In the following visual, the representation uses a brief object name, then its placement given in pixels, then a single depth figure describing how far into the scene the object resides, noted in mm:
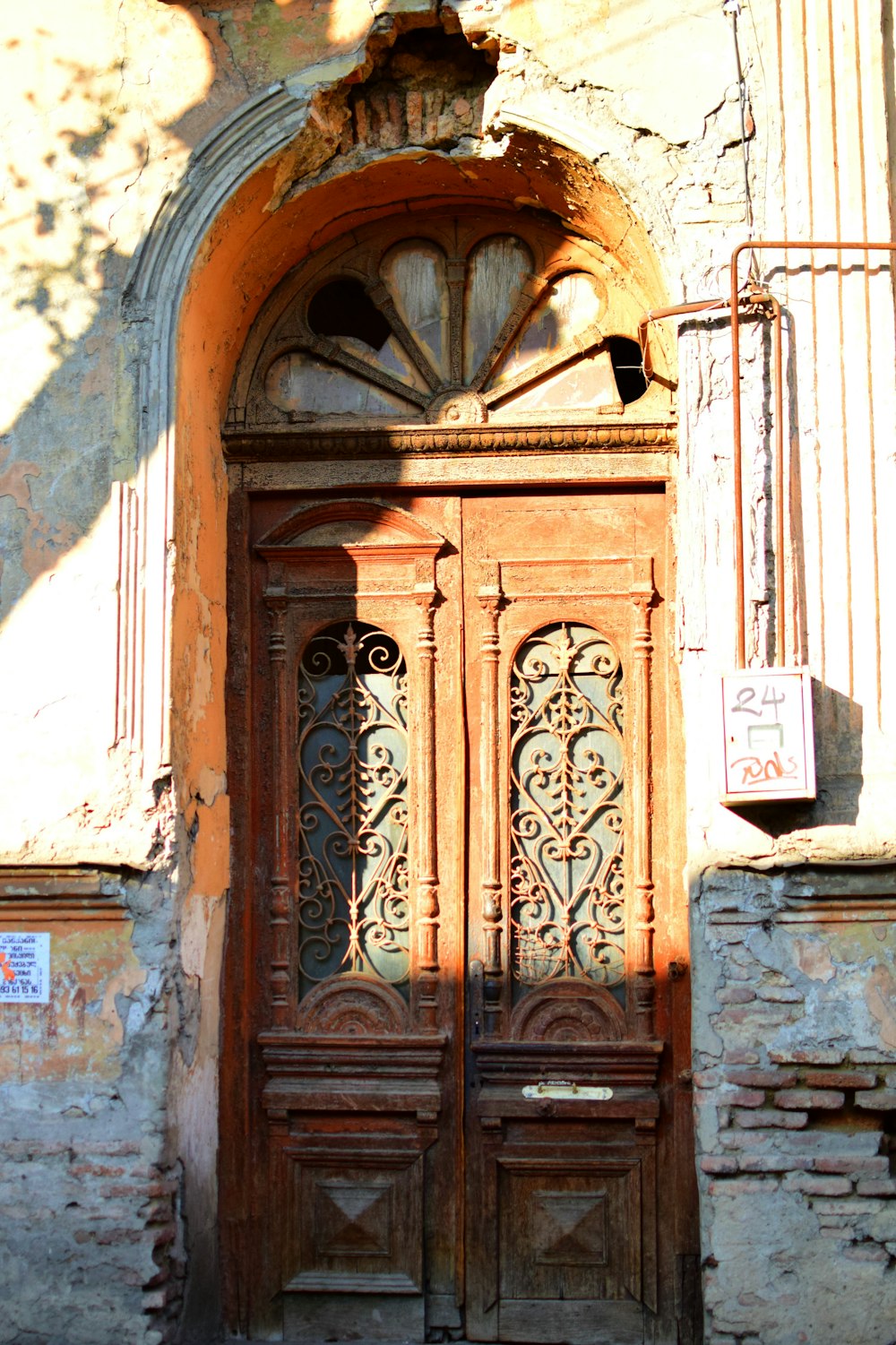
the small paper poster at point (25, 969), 4777
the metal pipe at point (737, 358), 4539
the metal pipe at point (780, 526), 4602
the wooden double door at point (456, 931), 4988
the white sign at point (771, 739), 4406
